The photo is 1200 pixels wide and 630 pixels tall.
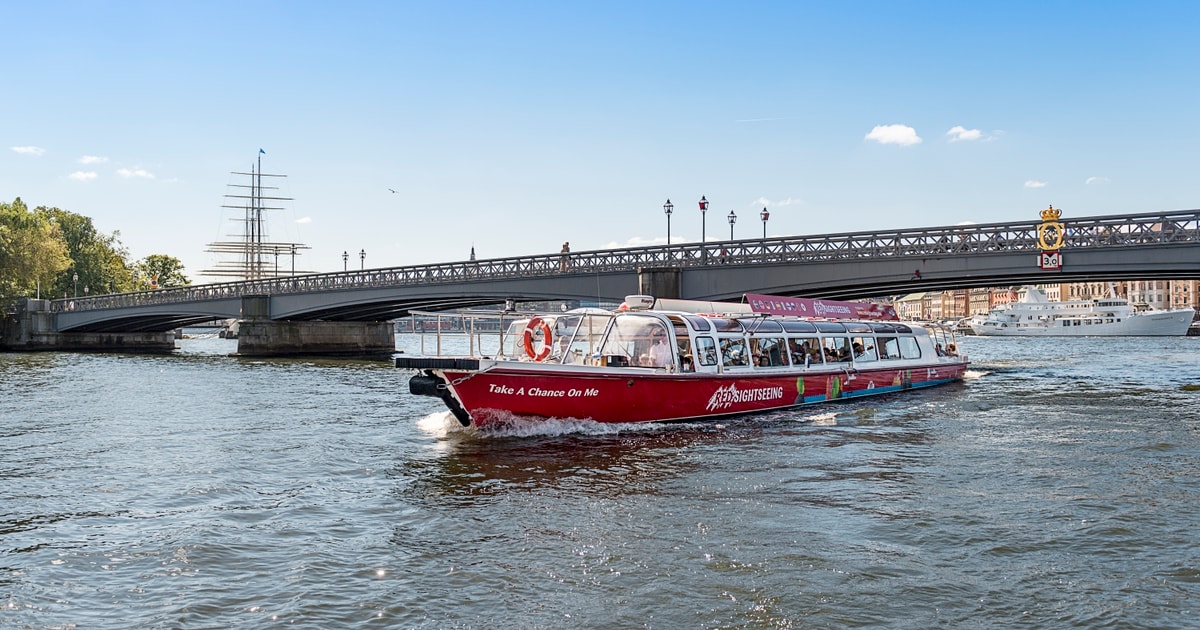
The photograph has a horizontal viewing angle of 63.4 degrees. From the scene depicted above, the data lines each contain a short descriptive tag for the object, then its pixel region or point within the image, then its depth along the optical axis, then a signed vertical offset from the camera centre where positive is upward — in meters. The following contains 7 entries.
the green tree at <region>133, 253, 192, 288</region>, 156.18 +9.91
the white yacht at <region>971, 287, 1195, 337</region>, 127.75 +0.57
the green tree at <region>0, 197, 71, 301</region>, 79.44 +6.16
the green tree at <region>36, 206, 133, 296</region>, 107.62 +8.31
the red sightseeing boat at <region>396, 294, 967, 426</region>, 19.53 -0.85
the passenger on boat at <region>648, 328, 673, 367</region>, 21.31 -0.58
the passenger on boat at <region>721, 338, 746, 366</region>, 22.98 -0.63
